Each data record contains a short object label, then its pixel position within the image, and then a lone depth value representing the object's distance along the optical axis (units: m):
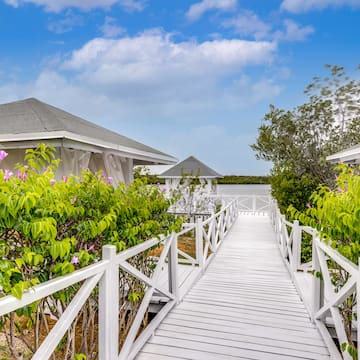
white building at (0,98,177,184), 4.59
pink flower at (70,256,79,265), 1.98
